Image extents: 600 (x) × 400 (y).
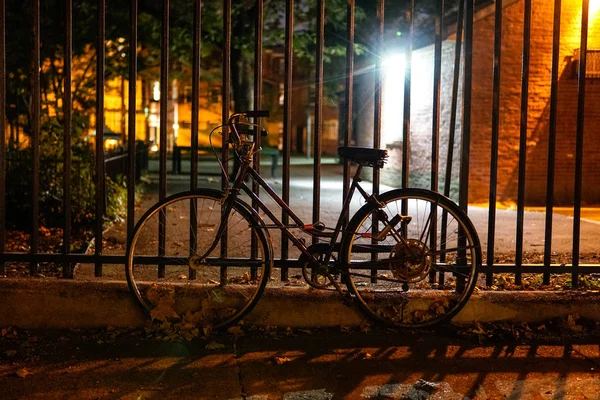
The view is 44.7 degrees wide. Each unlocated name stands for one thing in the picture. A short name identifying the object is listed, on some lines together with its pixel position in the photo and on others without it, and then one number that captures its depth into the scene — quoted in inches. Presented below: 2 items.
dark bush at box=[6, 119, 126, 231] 337.1
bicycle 186.7
